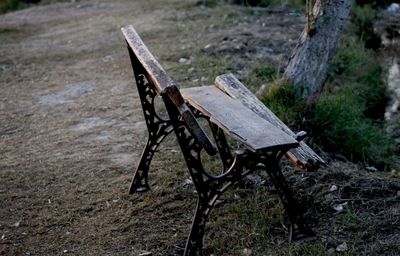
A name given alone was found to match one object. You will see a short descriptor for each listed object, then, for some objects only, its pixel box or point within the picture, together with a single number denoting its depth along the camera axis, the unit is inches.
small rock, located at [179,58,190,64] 272.1
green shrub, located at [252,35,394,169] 190.2
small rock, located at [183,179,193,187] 157.1
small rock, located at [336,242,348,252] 124.1
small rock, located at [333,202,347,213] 138.8
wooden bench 114.0
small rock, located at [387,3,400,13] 425.6
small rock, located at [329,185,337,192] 145.7
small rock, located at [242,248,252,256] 126.2
